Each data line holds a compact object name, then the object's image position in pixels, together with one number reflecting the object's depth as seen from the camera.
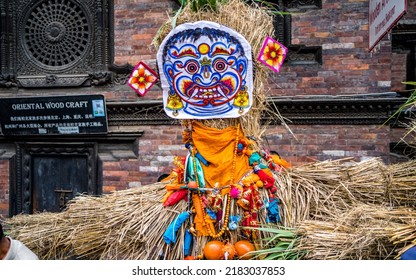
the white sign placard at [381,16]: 3.78
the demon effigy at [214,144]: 2.86
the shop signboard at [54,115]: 6.29
